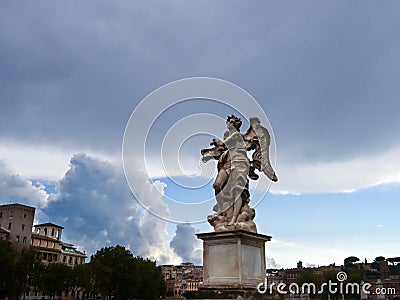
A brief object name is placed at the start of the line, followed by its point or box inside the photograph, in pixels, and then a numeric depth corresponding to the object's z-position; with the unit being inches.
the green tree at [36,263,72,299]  2529.5
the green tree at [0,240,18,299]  1902.1
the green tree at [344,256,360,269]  6890.8
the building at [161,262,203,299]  6540.4
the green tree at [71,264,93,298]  2623.0
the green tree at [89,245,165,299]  2484.0
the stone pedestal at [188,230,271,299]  356.2
